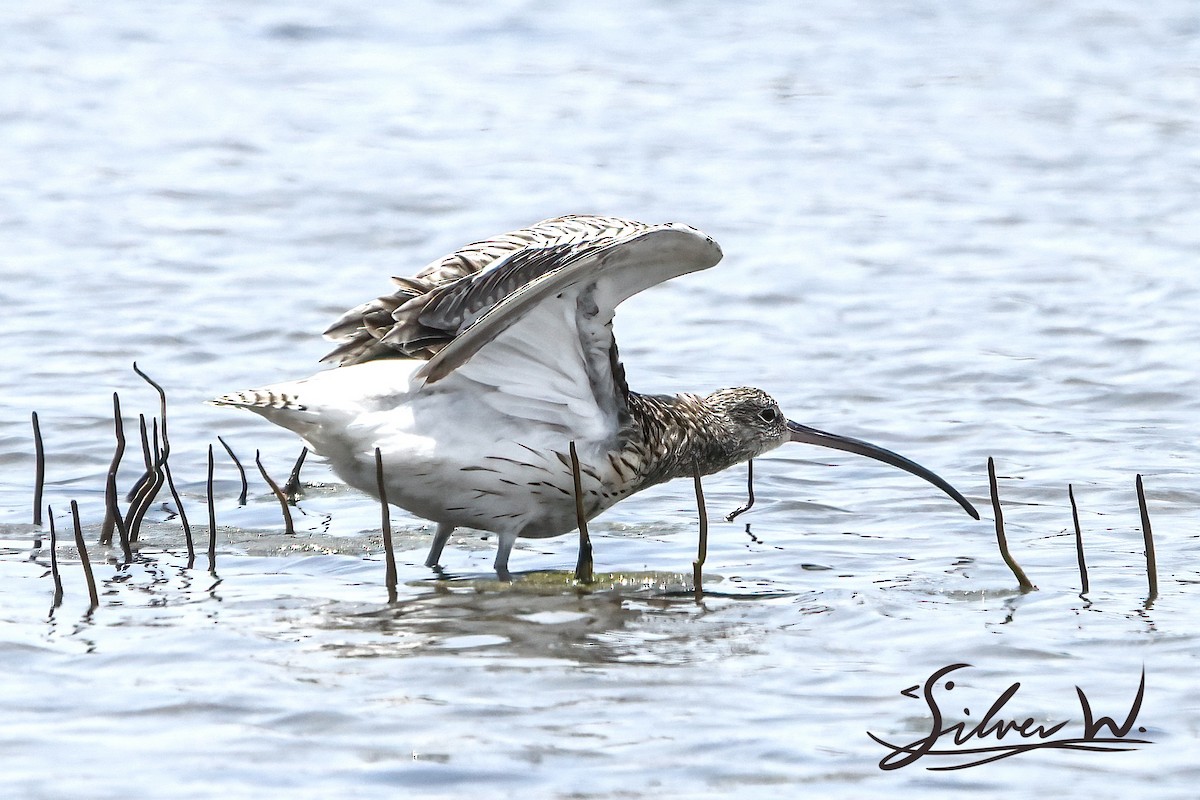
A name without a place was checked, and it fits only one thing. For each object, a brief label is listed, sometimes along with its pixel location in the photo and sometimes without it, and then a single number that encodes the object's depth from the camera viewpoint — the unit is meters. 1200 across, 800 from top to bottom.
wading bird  14.59
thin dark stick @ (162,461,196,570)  14.96
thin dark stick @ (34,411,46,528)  15.36
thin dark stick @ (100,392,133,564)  14.98
